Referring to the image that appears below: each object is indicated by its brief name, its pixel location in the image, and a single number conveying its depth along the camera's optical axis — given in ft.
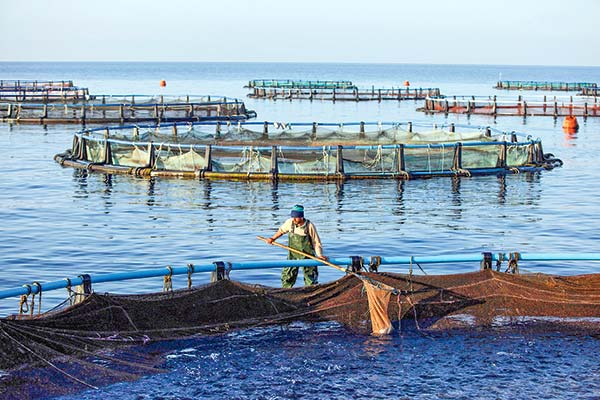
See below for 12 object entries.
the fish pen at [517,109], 250.16
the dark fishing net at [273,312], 38.86
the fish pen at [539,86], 381.40
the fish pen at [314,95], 331.88
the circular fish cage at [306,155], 114.21
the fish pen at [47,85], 280.72
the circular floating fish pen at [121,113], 200.64
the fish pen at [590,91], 359.87
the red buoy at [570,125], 203.00
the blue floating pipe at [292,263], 41.83
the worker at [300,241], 48.80
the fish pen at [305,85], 360.89
